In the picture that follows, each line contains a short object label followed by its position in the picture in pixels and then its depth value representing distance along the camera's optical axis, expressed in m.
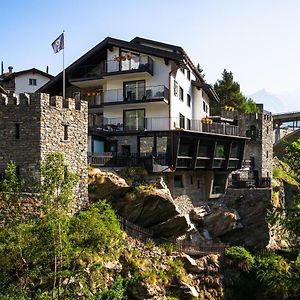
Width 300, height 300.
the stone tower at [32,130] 16.30
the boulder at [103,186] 18.83
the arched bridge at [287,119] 46.92
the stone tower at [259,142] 29.18
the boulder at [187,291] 18.74
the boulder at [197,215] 23.40
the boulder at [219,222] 23.80
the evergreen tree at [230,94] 40.25
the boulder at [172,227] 20.29
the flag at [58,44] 19.96
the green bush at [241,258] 21.88
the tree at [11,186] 14.13
